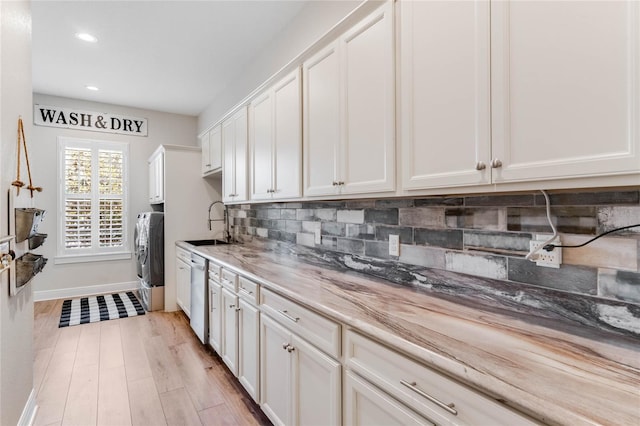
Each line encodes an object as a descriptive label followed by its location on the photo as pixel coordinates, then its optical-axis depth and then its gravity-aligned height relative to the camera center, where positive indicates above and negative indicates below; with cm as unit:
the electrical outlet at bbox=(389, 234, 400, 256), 180 -18
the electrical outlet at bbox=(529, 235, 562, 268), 115 -15
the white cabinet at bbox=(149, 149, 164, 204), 431 +52
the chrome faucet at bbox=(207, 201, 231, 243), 443 -10
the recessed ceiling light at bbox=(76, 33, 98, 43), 300 +167
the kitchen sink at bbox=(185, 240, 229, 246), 422 -39
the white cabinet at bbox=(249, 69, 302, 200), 221 +55
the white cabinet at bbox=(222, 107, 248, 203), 307 +56
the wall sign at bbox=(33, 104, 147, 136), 455 +140
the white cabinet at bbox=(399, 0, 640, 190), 84 +38
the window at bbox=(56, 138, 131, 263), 472 +20
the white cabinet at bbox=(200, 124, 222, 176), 372 +77
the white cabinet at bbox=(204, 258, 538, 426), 90 -63
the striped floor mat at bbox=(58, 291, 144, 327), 387 -126
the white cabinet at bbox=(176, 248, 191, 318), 359 -80
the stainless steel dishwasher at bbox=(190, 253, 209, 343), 295 -83
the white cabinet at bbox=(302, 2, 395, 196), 149 +54
